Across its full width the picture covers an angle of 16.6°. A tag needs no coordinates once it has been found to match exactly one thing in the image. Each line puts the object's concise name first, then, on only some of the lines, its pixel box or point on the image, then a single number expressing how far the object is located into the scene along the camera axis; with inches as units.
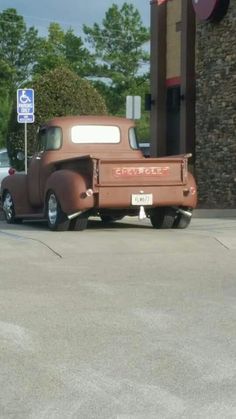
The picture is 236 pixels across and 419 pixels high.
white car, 962.5
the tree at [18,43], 2758.4
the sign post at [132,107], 821.9
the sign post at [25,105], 788.6
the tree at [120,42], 2667.3
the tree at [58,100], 975.6
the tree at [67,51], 2576.3
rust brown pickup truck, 537.3
